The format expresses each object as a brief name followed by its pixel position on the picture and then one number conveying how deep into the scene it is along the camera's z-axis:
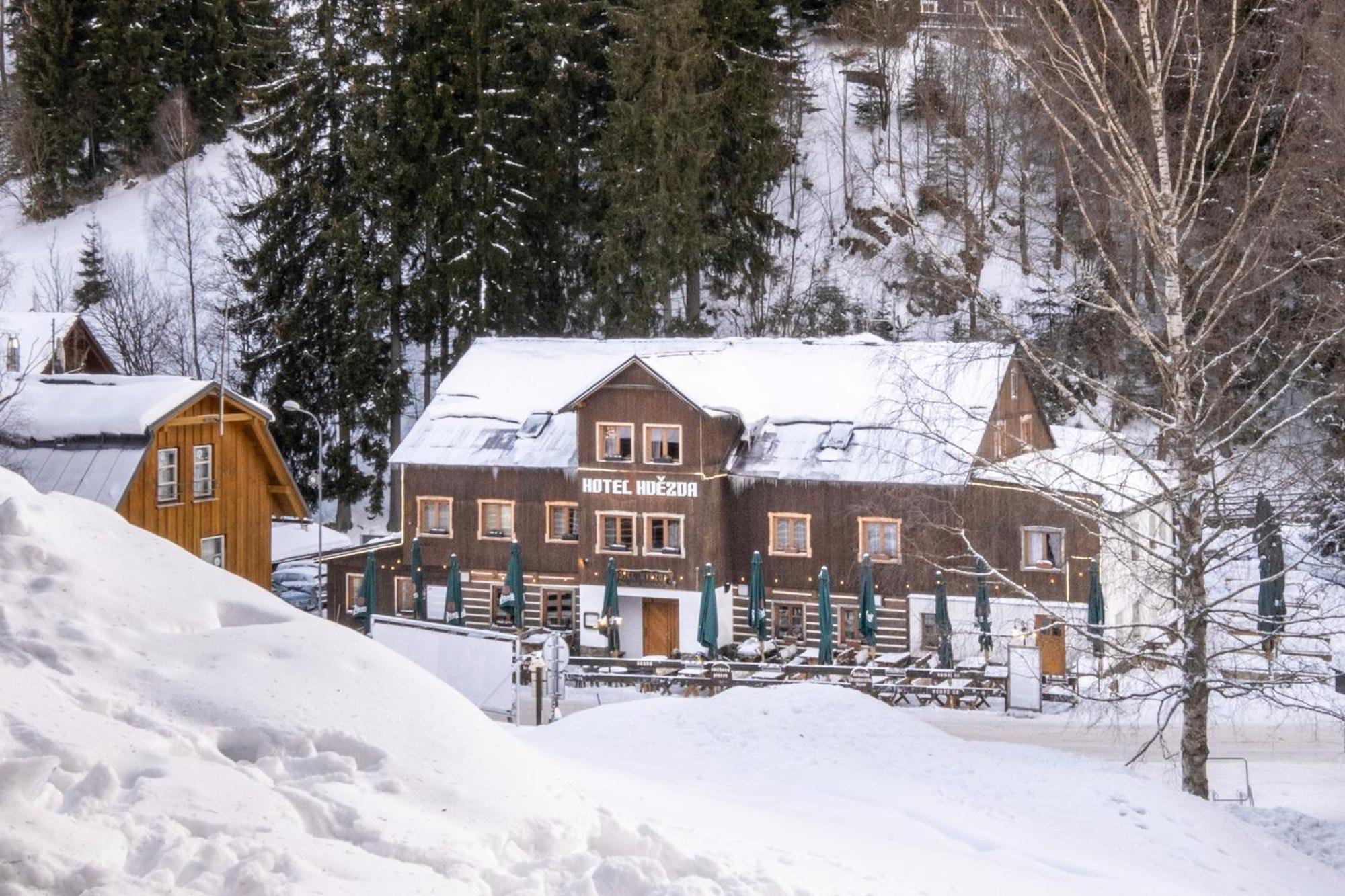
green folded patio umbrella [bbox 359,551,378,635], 33.66
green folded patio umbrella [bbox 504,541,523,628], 33.12
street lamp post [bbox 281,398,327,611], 35.19
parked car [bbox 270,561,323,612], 39.25
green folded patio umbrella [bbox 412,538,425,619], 34.91
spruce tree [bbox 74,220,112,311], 53.47
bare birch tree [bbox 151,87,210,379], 56.69
